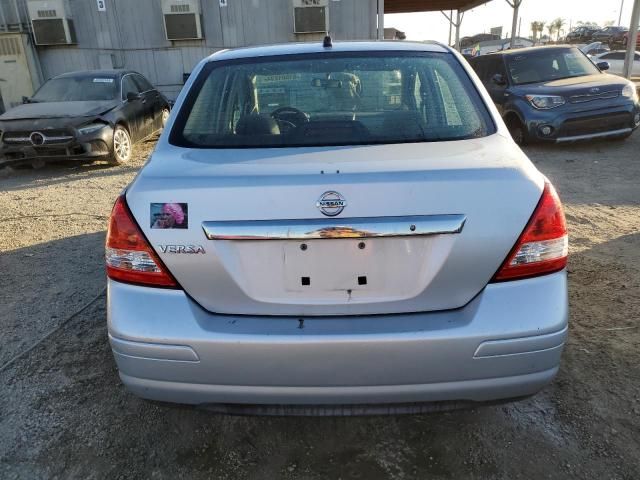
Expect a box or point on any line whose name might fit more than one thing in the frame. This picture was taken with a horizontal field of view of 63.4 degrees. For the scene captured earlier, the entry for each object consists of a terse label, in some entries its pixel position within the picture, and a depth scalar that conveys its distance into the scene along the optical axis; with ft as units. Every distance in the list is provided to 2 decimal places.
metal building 47.50
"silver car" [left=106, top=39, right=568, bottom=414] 5.53
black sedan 24.90
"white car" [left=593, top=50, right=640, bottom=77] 70.74
